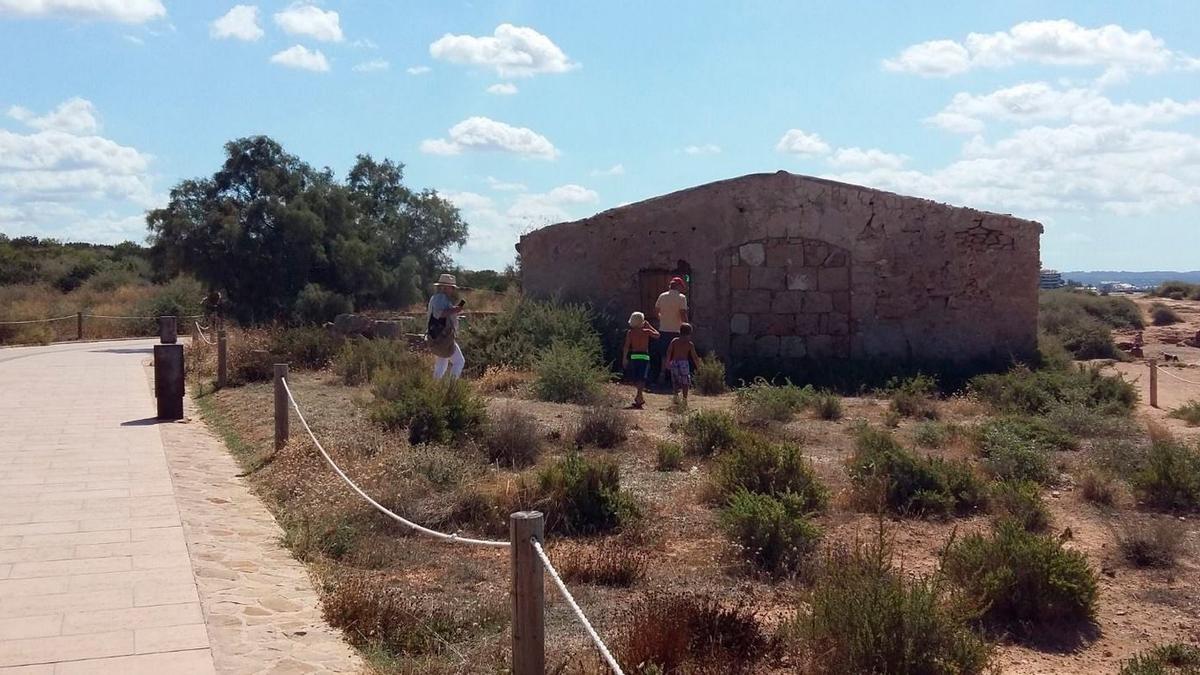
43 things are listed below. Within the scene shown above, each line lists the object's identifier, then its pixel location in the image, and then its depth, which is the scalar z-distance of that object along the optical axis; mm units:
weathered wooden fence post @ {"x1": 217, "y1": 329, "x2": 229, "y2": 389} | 18828
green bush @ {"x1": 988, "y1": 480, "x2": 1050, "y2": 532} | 9281
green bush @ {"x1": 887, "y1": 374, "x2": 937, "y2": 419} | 16125
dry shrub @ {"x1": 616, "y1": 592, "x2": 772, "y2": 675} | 5820
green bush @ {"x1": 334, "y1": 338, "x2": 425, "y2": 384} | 18078
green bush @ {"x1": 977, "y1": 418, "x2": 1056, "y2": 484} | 10953
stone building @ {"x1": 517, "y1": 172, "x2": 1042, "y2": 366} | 20578
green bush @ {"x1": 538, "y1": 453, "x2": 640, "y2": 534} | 9195
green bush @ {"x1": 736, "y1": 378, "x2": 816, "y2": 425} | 14445
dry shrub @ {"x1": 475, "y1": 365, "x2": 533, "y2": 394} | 17844
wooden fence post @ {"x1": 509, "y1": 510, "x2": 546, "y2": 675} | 5109
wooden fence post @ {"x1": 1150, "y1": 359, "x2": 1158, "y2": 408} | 18325
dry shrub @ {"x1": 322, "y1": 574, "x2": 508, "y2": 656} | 6449
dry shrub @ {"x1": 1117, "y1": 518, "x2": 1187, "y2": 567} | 8406
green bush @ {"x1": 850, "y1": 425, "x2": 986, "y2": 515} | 9875
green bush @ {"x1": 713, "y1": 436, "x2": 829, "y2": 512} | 9820
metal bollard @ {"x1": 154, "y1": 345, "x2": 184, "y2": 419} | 15320
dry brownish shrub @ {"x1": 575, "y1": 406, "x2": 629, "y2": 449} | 12750
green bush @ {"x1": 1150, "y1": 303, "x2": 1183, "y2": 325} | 44688
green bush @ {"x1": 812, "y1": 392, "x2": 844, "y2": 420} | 15820
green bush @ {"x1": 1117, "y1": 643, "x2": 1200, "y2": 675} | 5953
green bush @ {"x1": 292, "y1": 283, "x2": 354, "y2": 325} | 31609
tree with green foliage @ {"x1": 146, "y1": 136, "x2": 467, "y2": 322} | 32375
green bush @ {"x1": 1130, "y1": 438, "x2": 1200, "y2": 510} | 10000
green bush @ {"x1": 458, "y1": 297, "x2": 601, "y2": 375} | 19531
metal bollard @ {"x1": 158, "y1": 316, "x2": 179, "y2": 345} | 25688
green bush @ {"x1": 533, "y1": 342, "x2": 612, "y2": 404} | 16469
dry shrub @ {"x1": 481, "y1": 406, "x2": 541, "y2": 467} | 11555
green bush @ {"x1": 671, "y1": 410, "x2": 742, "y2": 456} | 12227
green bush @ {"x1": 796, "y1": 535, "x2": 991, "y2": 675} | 5699
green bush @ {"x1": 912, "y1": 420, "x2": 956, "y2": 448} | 13141
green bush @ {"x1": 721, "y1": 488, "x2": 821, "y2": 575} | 8062
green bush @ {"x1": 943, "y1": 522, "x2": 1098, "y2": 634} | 7148
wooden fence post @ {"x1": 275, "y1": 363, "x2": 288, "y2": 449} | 12367
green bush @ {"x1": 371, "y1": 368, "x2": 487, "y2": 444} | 11961
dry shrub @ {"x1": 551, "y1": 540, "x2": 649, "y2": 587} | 7672
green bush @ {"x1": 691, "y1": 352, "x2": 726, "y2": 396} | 18672
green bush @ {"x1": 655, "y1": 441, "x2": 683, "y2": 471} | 11641
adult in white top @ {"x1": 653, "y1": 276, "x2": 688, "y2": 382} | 16641
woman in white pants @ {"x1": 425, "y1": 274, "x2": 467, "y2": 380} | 14906
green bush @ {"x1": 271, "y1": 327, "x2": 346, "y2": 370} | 20422
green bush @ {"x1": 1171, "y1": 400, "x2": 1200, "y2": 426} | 15430
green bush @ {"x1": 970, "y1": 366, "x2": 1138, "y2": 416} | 16084
